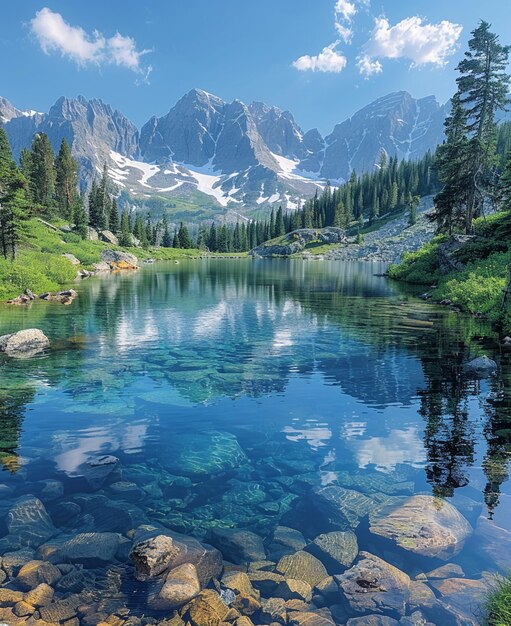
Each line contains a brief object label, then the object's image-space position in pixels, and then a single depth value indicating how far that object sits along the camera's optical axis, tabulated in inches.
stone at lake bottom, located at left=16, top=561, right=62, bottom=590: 274.2
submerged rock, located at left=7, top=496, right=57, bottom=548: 317.1
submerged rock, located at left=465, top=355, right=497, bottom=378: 723.4
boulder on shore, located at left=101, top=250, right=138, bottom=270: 3683.6
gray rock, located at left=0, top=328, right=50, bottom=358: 847.1
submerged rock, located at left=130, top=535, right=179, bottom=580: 283.9
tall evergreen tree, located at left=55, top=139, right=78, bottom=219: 4559.5
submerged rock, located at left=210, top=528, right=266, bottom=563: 305.1
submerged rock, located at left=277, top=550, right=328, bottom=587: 285.9
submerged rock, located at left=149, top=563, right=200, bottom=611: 260.8
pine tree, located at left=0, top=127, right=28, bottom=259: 1806.1
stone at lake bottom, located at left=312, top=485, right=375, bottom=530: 343.6
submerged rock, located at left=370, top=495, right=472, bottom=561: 311.9
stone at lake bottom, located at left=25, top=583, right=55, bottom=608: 258.7
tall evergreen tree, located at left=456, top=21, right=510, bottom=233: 1900.8
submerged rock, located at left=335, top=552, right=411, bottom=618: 261.1
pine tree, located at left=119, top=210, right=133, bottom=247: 5280.5
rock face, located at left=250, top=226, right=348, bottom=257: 7440.9
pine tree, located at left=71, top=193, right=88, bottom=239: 3902.6
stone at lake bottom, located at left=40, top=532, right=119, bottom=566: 298.2
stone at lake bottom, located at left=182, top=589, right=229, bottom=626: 249.8
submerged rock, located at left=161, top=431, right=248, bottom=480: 425.7
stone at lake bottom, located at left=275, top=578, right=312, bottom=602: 270.1
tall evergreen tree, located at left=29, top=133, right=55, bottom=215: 4003.4
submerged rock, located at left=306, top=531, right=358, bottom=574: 296.0
